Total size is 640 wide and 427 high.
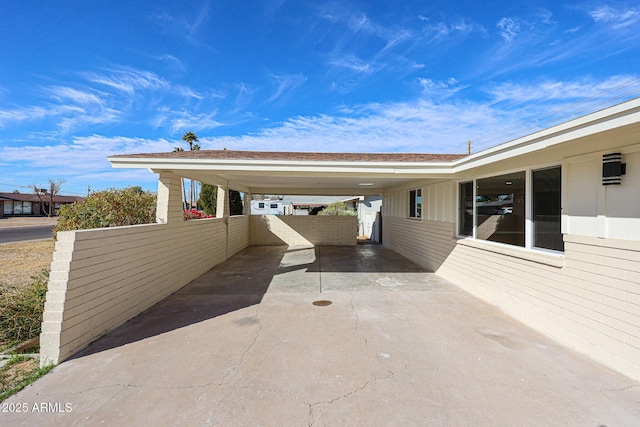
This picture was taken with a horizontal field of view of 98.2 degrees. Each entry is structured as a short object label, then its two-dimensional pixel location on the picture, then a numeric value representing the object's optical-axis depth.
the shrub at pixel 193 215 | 8.90
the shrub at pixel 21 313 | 3.72
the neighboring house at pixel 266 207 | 26.90
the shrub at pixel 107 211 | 5.93
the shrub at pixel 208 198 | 14.64
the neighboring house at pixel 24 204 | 38.33
